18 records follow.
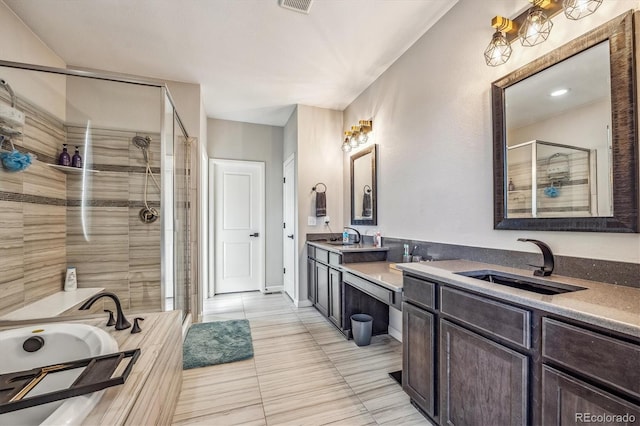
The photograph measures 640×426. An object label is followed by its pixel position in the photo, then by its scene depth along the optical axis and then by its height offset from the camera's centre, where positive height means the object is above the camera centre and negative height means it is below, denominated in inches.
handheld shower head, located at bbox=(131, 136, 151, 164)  108.7 +29.3
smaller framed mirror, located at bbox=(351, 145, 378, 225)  124.2 +13.9
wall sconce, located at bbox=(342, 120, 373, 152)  126.9 +39.4
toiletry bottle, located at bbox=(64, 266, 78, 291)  102.7 -24.3
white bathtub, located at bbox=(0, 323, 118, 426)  49.6 -27.8
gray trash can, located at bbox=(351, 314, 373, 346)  101.7 -43.0
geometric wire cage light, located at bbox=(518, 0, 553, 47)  56.4 +40.2
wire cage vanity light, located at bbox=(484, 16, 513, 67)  63.4 +40.7
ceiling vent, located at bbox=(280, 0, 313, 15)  79.4 +62.3
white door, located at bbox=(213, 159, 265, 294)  173.9 -6.0
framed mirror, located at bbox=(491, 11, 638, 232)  47.3 +15.9
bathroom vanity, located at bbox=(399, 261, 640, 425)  33.1 -20.8
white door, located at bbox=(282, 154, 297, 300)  156.2 -8.3
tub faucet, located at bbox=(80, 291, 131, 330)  62.4 -24.5
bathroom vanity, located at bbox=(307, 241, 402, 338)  90.7 -24.3
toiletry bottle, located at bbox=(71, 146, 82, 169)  103.3 +21.2
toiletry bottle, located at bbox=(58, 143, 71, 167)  100.5 +21.4
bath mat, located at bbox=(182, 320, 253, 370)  94.0 -49.1
